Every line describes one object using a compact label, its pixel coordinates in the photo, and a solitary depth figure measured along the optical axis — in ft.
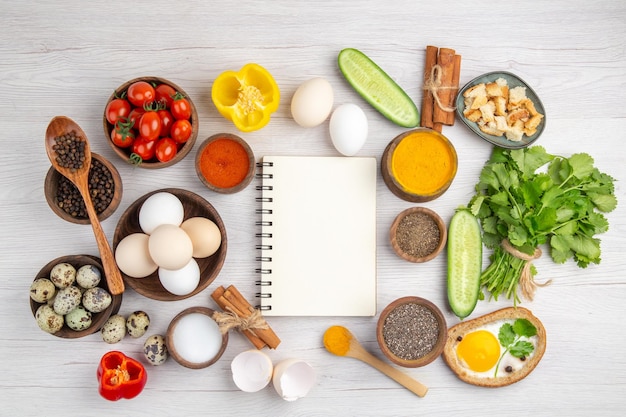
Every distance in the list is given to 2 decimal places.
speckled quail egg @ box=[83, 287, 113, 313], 4.44
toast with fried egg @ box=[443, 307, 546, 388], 4.91
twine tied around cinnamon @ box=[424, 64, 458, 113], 4.89
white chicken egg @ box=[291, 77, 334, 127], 4.61
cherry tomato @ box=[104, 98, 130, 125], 4.48
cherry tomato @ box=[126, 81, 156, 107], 4.44
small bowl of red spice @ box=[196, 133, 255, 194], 4.65
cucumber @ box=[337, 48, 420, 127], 4.91
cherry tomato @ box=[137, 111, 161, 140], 4.37
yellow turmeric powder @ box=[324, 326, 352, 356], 4.84
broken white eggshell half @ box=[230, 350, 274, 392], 4.66
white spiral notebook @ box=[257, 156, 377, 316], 4.90
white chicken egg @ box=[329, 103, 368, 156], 4.66
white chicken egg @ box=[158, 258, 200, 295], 4.40
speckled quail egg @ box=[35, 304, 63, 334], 4.39
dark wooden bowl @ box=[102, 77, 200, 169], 4.52
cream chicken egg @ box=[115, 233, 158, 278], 4.40
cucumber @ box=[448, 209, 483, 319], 4.91
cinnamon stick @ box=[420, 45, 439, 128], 4.94
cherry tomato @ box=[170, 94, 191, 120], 4.45
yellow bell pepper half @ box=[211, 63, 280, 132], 4.57
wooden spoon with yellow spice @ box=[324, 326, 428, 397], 4.85
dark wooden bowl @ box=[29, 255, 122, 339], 4.50
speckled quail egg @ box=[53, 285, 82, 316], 4.39
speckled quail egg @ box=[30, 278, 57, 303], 4.43
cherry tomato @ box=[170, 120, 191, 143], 4.43
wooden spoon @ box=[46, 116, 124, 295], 4.38
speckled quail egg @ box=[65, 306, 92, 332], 4.44
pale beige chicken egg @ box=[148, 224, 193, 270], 4.15
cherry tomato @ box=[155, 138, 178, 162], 4.46
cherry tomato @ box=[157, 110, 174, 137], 4.49
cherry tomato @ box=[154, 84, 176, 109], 4.53
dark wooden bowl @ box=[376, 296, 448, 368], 4.63
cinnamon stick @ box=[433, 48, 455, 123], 4.92
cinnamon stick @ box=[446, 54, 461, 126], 4.94
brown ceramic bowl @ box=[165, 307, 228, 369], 4.58
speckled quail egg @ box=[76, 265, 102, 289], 4.49
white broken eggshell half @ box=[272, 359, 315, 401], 4.65
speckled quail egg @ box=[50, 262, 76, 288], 4.46
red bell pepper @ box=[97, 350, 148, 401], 4.40
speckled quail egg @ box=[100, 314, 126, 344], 4.62
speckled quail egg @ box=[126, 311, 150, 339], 4.66
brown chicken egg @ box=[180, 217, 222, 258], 4.43
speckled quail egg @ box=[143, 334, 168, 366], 4.66
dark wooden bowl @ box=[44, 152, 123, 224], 4.44
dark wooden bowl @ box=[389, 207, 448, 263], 4.75
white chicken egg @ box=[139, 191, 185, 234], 4.45
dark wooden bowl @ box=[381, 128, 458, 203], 4.71
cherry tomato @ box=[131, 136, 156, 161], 4.46
